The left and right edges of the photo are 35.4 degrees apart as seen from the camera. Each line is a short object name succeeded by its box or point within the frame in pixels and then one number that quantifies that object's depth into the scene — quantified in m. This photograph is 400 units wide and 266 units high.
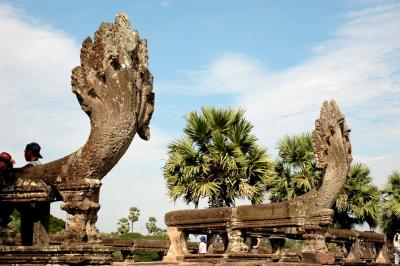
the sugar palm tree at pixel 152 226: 50.78
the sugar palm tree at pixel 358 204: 24.69
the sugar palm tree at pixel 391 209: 24.61
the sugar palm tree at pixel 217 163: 21.50
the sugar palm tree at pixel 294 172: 23.33
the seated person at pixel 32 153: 7.52
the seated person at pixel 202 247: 14.97
